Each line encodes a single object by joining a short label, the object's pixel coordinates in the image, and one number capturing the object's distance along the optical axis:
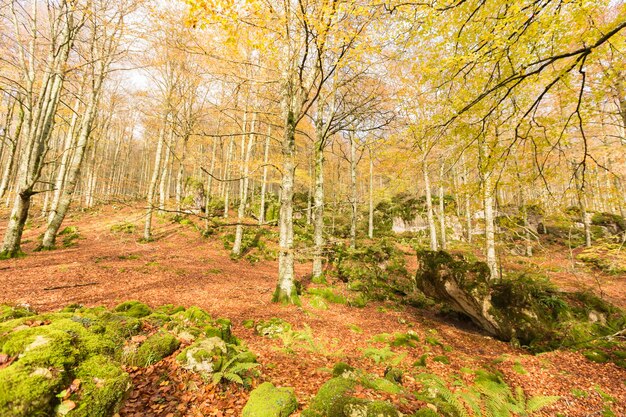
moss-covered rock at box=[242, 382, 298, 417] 2.82
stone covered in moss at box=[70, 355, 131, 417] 2.35
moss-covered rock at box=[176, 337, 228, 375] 3.48
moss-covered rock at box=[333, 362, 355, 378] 3.78
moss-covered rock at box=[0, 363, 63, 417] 1.97
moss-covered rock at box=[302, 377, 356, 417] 2.81
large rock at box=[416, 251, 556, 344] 6.76
